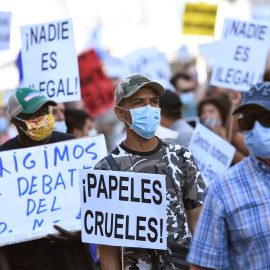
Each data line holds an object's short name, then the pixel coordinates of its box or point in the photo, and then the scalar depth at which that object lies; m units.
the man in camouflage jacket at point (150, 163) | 9.48
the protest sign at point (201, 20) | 23.34
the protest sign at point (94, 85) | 23.08
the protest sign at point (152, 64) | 24.50
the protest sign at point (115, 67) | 30.81
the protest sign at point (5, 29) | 17.39
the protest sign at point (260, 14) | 38.41
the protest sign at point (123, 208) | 9.27
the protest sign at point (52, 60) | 14.52
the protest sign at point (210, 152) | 14.33
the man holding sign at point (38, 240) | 11.27
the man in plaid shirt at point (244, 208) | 7.27
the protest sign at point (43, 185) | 11.45
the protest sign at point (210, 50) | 25.72
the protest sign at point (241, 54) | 17.80
